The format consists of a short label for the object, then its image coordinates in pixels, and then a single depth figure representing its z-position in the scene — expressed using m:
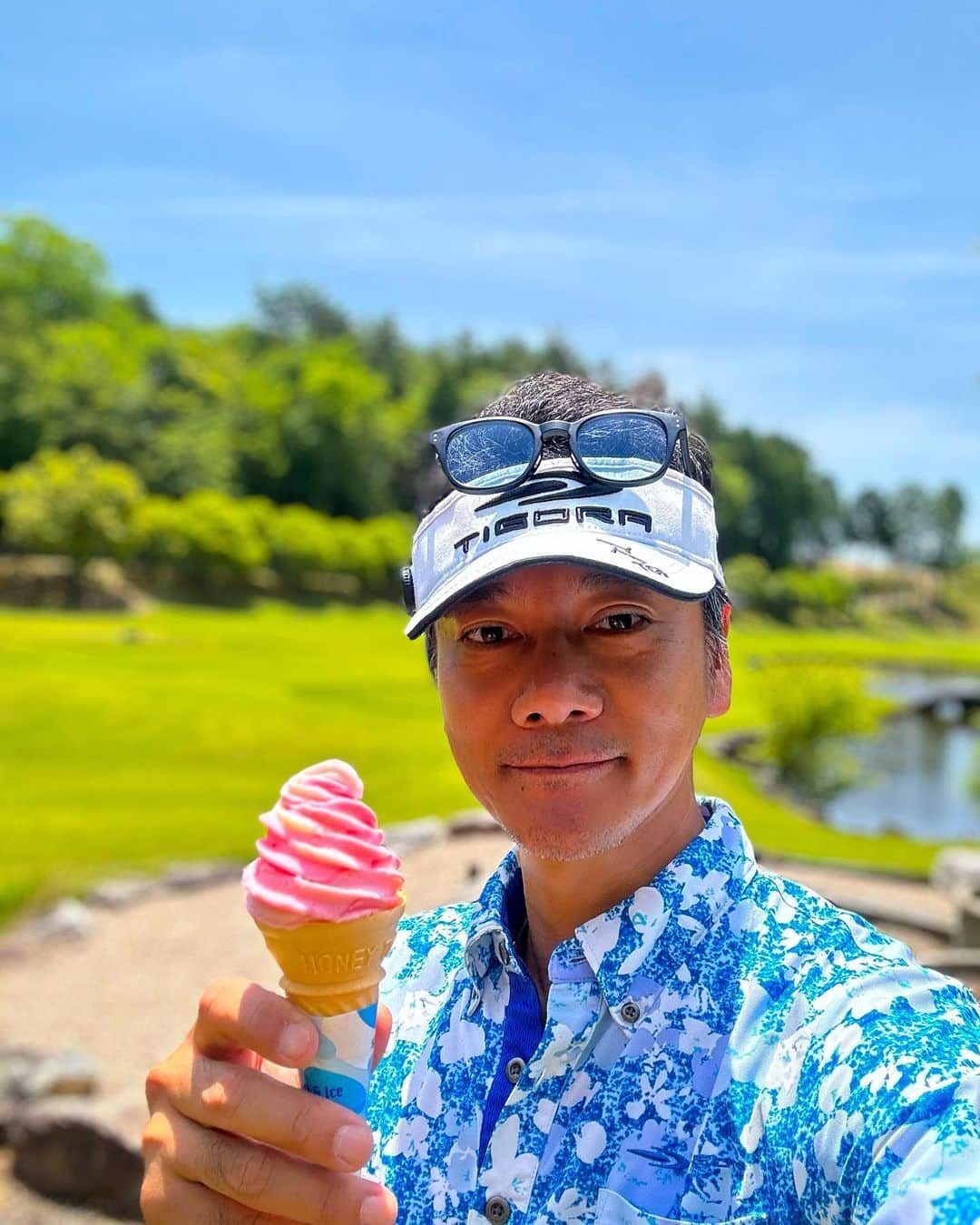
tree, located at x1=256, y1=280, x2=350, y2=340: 88.06
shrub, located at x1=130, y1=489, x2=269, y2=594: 49.44
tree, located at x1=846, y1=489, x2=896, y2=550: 118.06
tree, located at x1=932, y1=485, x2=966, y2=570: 118.06
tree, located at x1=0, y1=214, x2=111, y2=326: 78.31
